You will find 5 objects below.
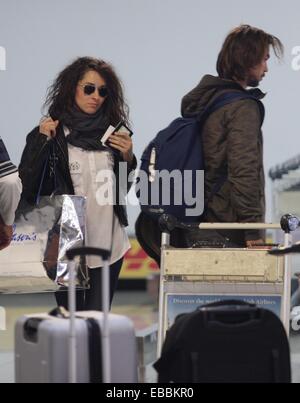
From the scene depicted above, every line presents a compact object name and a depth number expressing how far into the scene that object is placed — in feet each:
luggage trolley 29.36
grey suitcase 23.00
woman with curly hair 32.68
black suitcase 23.62
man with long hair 31.35
